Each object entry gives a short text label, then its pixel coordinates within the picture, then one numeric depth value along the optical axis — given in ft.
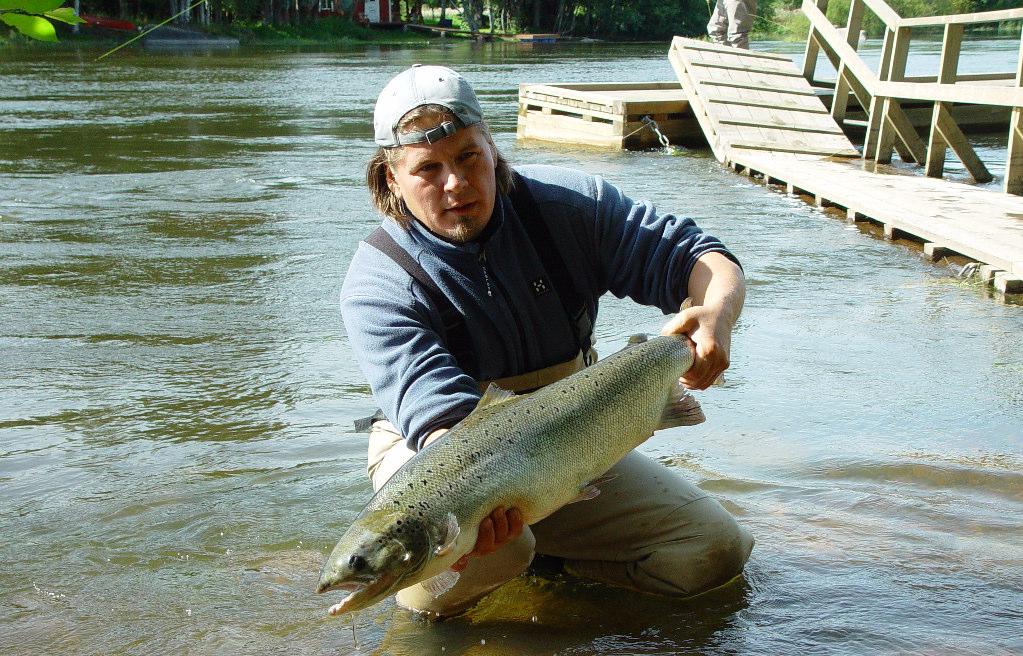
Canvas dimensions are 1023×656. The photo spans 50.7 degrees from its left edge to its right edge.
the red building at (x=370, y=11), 304.09
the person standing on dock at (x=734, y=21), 63.26
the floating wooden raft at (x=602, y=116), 60.59
